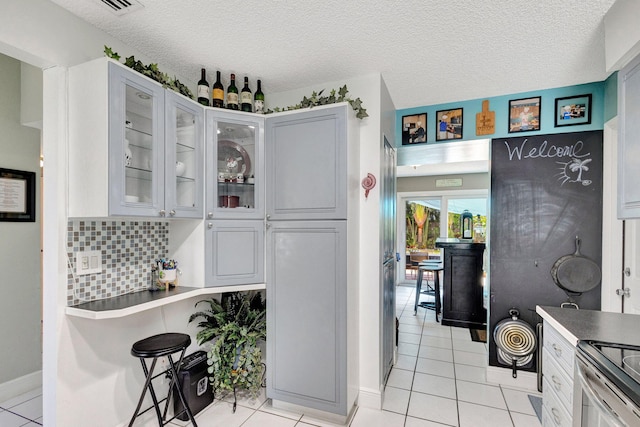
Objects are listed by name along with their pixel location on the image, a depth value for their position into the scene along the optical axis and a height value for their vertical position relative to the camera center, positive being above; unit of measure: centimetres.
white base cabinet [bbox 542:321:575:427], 154 -94
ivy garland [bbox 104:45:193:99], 172 +86
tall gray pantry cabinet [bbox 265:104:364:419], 217 -36
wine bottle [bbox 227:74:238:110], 243 +92
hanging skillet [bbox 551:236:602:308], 241 -51
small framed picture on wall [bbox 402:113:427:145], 311 +86
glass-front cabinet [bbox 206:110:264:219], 235 +36
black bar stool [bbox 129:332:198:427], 178 -84
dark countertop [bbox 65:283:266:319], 168 -58
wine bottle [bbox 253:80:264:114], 251 +92
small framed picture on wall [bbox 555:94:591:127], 256 +87
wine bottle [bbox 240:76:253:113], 247 +90
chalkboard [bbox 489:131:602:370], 255 -3
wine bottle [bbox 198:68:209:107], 231 +92
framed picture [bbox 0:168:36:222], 240 +11
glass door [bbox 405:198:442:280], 681 -43
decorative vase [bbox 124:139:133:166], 176 +33
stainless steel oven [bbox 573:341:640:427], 103 -66
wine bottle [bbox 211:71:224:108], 242 +93
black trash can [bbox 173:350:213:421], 223 -133
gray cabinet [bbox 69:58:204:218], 166 +39
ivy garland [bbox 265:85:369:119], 226 +83
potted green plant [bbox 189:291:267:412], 237 -107
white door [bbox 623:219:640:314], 222 -41
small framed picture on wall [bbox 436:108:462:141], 297 +86
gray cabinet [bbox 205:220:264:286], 230 -33
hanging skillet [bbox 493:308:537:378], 268 -115
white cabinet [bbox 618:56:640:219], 148 +36
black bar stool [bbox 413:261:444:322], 465 -118
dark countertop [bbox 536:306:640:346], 150 -63
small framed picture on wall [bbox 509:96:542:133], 271 +88
